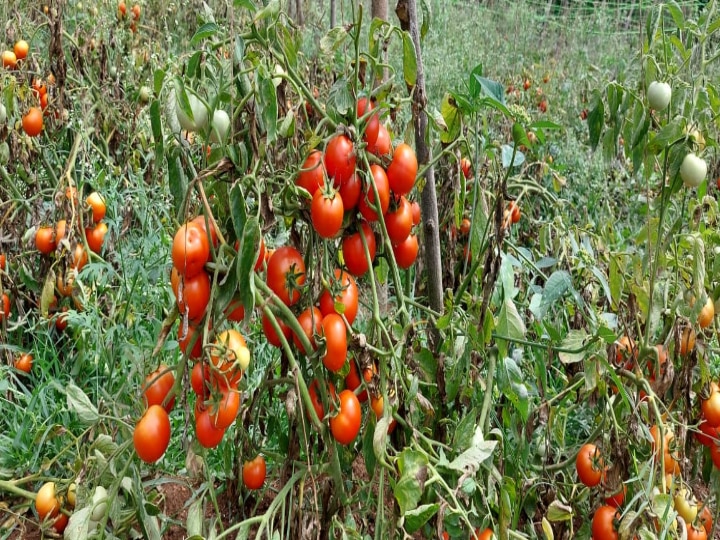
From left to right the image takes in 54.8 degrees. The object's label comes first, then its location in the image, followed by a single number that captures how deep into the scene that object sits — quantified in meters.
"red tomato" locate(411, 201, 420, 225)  1.20
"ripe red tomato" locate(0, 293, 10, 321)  2.00
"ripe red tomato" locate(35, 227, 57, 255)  1.94
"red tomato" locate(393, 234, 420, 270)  1.14
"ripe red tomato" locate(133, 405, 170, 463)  0.94
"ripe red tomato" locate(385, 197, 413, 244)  1.08
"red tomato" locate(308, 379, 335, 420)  1.06
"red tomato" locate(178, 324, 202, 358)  0.92
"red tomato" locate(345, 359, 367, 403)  1.09
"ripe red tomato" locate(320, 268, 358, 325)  1.02
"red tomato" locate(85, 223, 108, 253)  2.09
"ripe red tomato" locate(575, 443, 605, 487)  1.21
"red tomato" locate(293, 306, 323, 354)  0.99
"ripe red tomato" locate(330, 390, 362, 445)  1.01
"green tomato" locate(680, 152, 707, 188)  1.13
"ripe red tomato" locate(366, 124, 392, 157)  1.06
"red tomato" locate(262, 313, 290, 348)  0.99
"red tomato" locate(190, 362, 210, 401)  0.91
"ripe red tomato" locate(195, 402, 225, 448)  0.92
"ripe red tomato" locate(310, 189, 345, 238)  0.93
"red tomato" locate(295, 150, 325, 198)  0.97
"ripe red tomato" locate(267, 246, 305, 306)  0.97
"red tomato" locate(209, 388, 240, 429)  0.91
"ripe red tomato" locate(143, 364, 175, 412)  1.00
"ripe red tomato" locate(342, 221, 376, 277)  1.05
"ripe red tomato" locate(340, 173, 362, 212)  1.00
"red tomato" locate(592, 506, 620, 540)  1.18
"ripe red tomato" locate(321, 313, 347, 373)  0.97
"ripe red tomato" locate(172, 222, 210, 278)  0.85
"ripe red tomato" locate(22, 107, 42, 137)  2.06
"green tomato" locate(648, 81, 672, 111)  1.15
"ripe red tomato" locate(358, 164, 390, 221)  1.01
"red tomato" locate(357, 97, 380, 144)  1.04
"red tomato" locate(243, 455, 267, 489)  1.19
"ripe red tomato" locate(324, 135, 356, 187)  0.97
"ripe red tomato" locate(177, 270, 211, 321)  0.88
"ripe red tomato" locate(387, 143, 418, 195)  1.03
